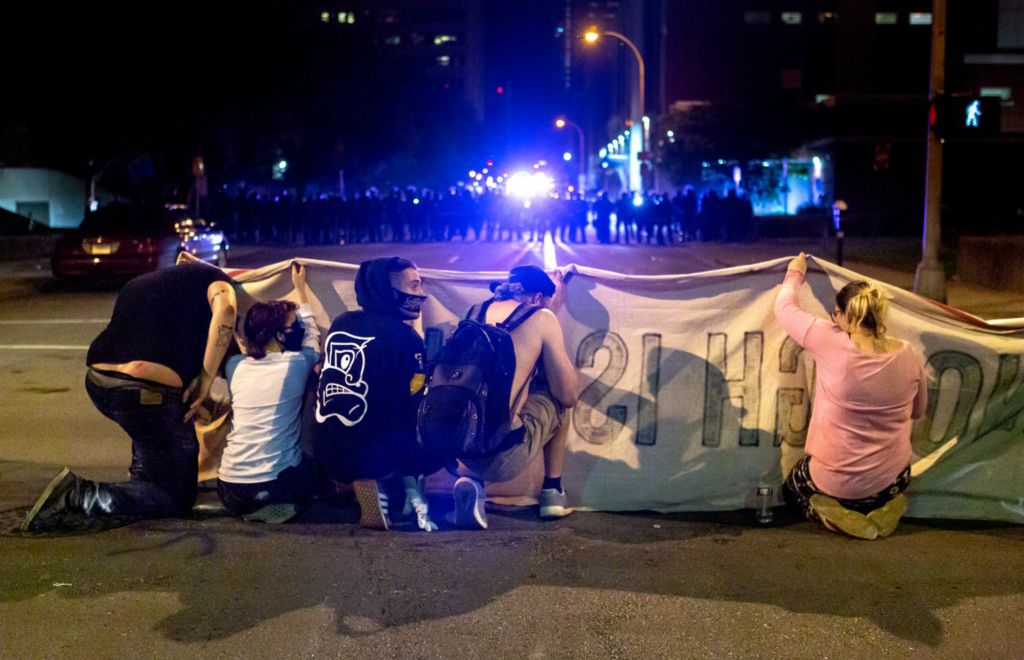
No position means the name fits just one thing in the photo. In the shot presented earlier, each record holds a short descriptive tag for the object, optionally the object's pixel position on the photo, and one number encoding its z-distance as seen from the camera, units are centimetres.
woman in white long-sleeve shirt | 559
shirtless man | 548
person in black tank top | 550
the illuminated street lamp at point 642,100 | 3828
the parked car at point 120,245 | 2039
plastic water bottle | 574
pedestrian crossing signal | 1453
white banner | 584
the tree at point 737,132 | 4475
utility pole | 1579
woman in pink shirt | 525
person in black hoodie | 527
